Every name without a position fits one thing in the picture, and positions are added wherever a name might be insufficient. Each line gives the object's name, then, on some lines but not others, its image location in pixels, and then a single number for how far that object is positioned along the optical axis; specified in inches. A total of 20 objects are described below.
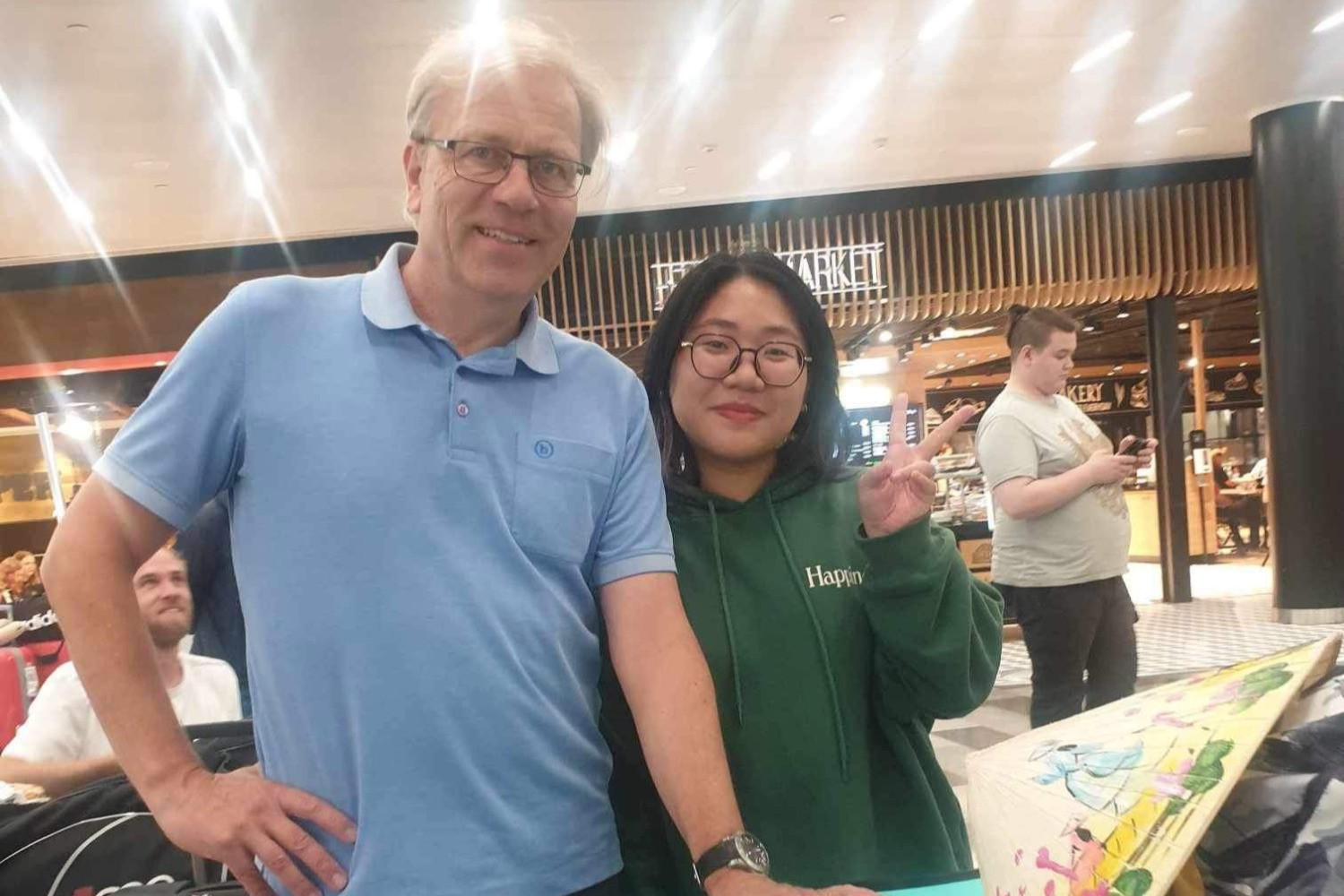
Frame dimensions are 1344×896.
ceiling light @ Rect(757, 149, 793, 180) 282.0
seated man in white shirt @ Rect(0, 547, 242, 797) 82.7
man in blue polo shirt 37.4
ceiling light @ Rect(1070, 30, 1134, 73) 218.1
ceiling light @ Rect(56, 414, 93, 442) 356.5
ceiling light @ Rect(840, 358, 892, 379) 405.1
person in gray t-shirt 121.6
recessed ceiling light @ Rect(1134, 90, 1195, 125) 259.6
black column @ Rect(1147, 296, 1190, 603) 328.2
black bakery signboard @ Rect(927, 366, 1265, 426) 523.5
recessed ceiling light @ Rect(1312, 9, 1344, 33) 217.5
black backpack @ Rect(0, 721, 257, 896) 63.5
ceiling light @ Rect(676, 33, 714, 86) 202.8
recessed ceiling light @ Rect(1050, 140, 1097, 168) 296.5
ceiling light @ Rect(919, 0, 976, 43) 194.1
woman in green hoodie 46.4
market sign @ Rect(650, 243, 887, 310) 330.3
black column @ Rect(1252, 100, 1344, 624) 263.7
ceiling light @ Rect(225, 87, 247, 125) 209.6
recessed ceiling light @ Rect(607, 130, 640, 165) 256.3
